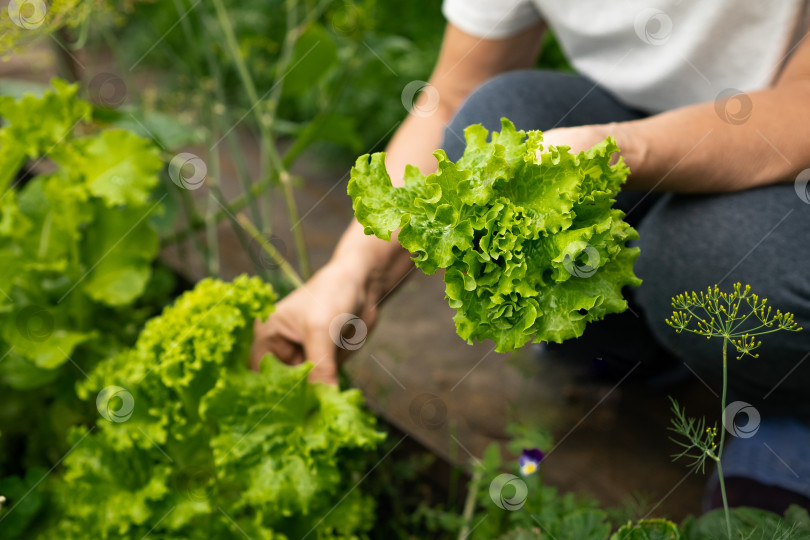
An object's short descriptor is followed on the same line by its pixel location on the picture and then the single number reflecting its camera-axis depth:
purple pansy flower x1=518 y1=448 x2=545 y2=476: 1.17
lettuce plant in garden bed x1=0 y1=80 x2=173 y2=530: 1.25
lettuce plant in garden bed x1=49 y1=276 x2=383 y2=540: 1.00
